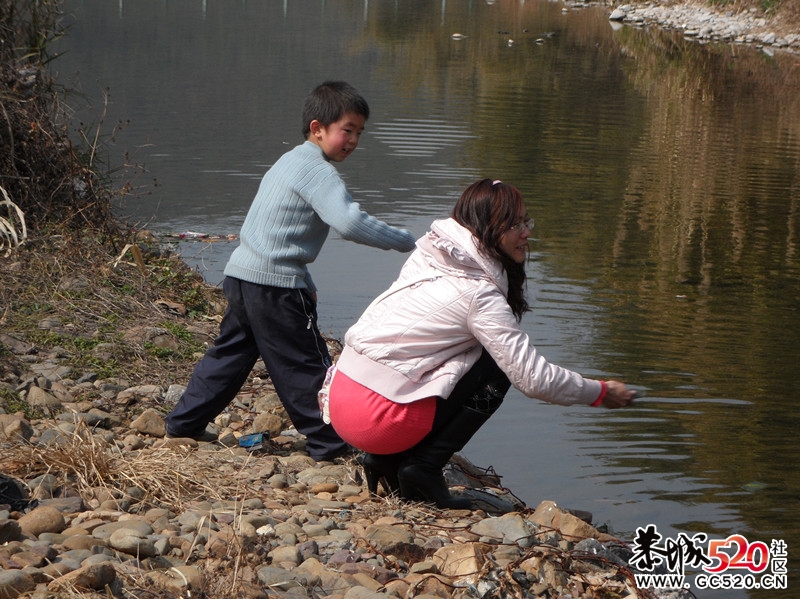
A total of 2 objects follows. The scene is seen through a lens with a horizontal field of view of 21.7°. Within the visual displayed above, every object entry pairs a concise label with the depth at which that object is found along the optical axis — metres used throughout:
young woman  6.76
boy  7.94
